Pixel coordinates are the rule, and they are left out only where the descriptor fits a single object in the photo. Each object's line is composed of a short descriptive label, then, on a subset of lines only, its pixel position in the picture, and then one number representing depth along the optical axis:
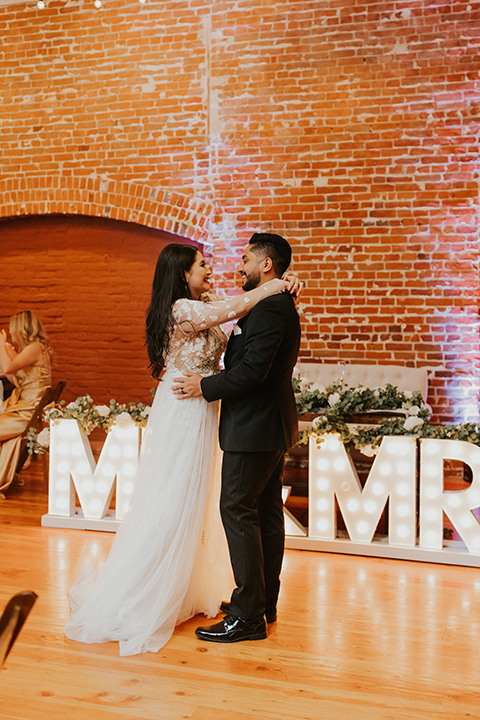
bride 2.86
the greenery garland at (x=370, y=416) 4.05
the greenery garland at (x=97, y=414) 4.39
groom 2.77
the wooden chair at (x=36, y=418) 5.54
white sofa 6.20
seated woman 5.51
